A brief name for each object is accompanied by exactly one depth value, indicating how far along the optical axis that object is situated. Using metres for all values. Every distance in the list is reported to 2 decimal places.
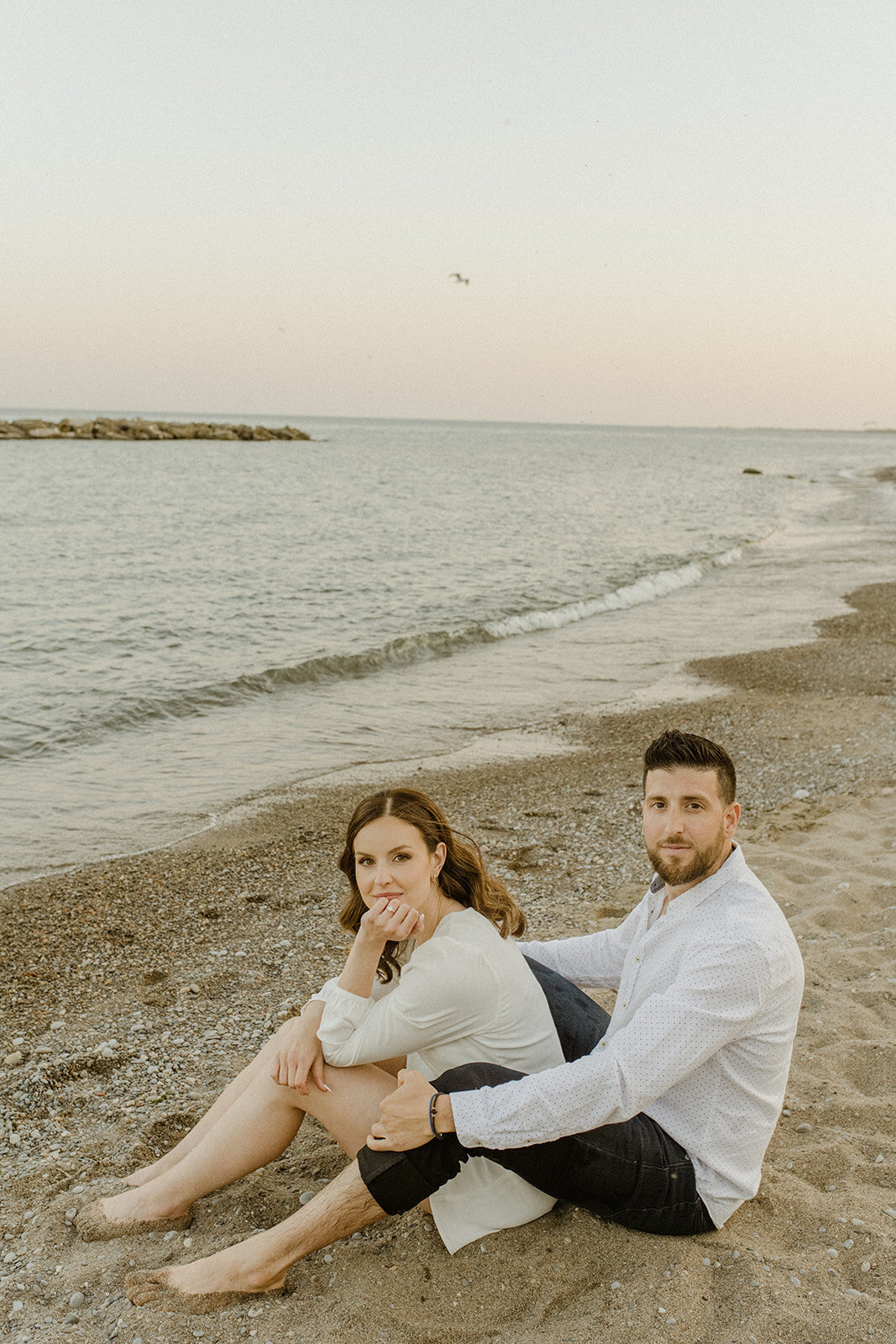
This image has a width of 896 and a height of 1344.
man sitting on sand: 2.73
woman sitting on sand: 3.10
